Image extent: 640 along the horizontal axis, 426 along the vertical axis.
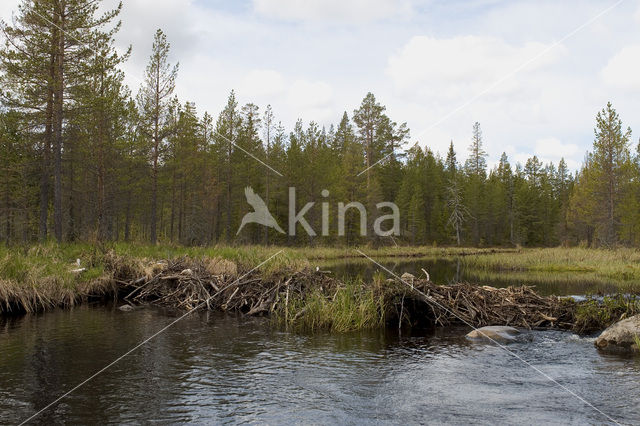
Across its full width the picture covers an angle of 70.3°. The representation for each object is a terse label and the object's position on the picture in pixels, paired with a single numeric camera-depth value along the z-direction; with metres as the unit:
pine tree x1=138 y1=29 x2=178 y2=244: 33.19
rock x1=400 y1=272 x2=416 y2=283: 13.28
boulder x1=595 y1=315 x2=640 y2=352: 10.31
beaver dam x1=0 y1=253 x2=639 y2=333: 12.60
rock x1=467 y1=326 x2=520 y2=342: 11.23
